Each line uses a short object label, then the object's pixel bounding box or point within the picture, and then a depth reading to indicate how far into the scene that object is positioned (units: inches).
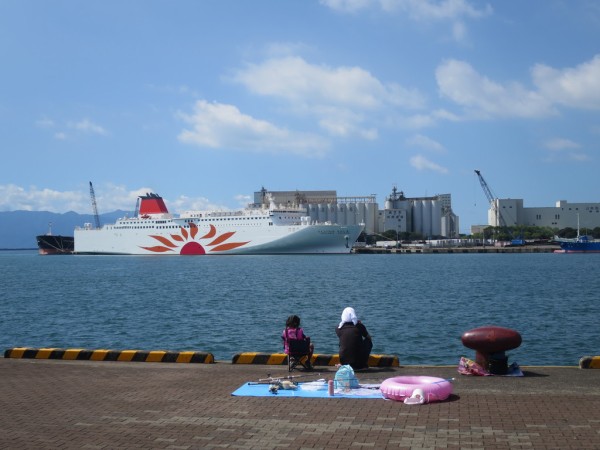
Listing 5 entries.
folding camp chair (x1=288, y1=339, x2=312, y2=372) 304.8
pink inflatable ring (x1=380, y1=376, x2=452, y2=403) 241.6
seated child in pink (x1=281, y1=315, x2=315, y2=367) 309.3
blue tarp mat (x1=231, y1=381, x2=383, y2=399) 255.1
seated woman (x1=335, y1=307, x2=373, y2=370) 299.6
